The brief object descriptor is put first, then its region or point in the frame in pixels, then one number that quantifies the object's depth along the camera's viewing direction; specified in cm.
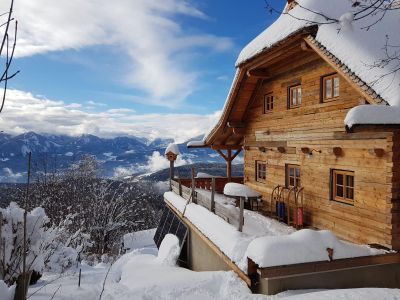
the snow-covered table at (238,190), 952
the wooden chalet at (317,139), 727
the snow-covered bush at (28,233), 822
